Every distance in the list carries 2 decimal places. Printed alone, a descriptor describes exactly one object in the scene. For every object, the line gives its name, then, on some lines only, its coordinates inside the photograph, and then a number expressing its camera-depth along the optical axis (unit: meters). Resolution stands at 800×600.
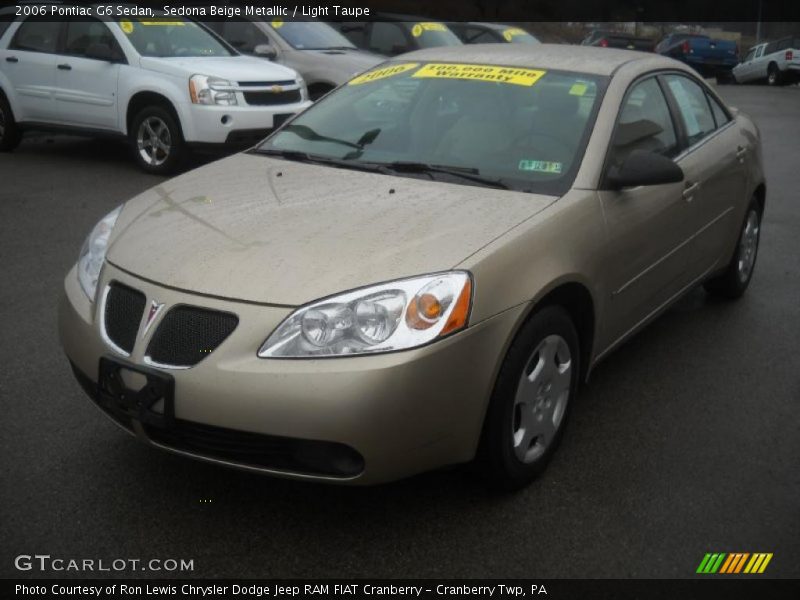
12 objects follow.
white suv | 9.77
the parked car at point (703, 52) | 30.73
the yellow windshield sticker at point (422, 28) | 14.28
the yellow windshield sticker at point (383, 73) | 4.84
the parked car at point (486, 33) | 16.86
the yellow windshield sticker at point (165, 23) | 10.64
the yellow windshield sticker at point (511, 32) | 16.97
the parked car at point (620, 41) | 26.67
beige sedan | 2.98
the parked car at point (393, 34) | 14.15
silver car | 12.23
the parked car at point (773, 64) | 29.39
